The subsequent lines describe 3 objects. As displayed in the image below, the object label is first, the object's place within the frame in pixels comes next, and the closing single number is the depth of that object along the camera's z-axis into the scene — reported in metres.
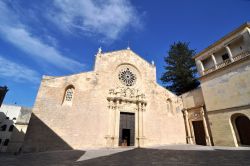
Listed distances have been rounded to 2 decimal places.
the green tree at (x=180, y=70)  22.03
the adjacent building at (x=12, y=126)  23.21
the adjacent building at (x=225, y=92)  10.95
